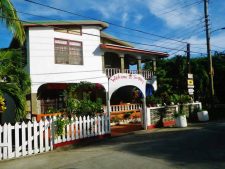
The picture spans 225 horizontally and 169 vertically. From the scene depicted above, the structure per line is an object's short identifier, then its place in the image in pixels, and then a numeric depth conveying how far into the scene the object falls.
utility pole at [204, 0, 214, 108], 14.18
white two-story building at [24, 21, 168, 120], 11.72
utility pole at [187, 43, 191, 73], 15.42
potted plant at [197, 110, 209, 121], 12.91
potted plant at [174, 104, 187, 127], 10.92
